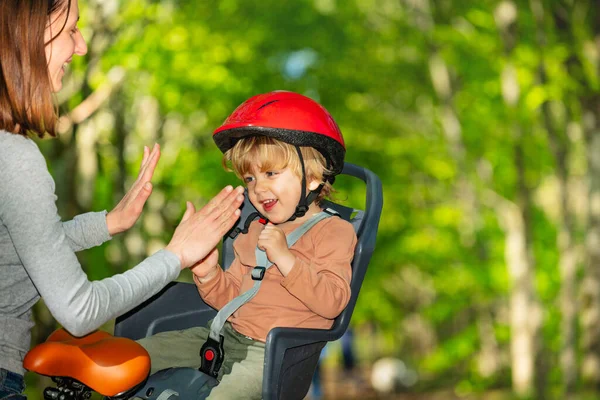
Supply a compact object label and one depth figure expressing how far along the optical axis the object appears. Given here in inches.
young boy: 141.9
